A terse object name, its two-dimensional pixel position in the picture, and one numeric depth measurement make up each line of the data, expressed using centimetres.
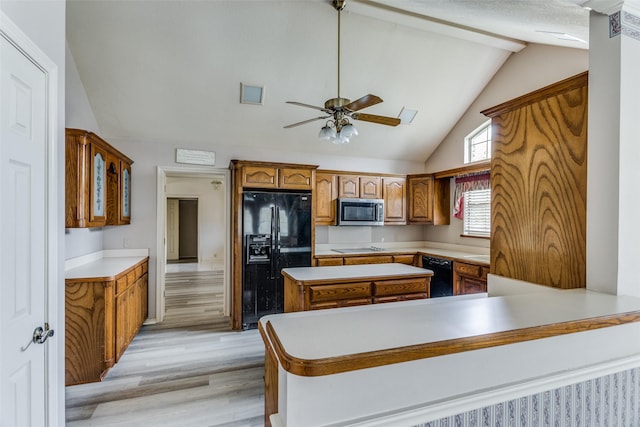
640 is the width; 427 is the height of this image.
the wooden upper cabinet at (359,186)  500
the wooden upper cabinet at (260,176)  407
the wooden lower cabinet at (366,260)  449
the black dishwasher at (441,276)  436
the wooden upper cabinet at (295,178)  426
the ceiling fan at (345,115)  247
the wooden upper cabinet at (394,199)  526
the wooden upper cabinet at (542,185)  165
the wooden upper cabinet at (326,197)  483
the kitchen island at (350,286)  276
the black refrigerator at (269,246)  401
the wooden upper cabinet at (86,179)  266
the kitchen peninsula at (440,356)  92
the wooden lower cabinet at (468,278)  382
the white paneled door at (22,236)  117
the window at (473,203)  456
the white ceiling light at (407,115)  455
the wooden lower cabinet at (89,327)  264
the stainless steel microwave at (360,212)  487
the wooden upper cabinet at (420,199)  518
